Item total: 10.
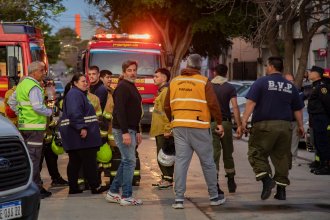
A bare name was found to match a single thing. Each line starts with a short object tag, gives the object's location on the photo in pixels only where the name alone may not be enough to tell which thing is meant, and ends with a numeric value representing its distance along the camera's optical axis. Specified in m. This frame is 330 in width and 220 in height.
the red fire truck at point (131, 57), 19.09
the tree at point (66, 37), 118.72
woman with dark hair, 8.78
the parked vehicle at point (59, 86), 35.64
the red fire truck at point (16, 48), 14.30
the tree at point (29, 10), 28.55
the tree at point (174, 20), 32.09
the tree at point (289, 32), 20.78
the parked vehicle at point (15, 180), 5.42
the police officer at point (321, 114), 11.25
